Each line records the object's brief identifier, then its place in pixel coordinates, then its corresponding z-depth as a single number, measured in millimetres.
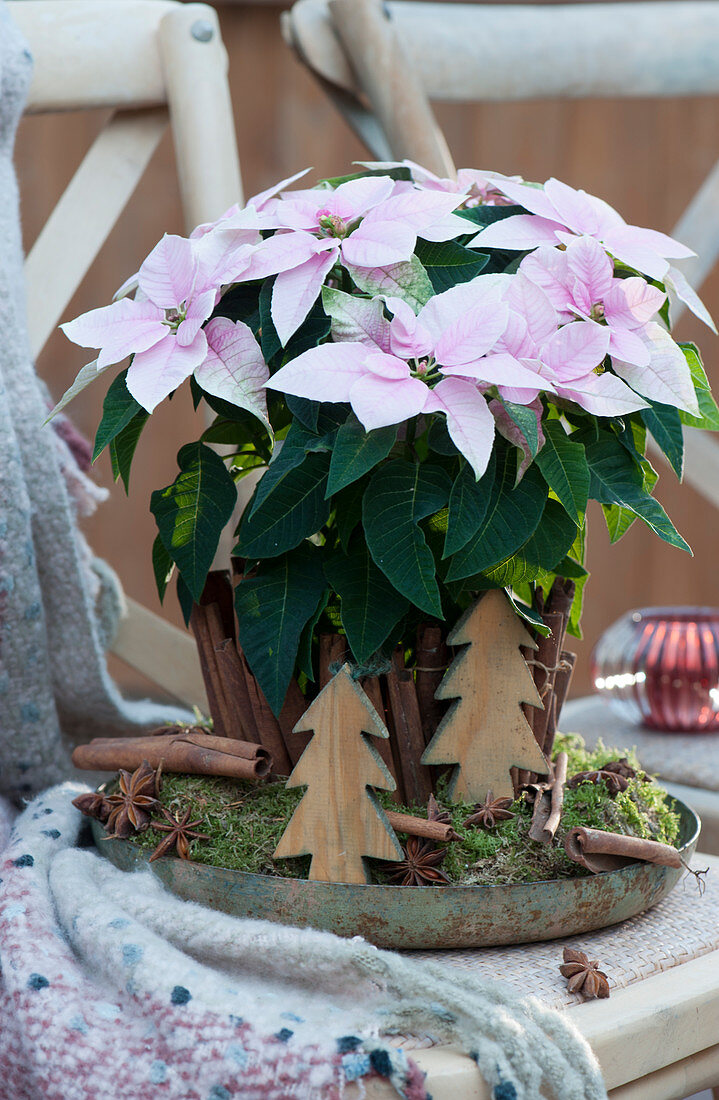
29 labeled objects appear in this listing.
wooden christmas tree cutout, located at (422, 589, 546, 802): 1631
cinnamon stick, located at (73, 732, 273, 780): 1650
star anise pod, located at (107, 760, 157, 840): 1649
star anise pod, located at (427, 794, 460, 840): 1617
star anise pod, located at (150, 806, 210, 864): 1623
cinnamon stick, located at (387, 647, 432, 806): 1638
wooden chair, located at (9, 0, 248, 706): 1950
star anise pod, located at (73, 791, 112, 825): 1679
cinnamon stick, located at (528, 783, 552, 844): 1605
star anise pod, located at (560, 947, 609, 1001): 1560
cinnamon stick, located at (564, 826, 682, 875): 1594
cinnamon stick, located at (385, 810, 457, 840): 1594
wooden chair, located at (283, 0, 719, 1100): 2100
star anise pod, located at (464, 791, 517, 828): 1618
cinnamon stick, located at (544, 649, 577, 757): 1717
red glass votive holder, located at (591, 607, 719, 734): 2195
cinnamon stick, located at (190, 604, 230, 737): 1706
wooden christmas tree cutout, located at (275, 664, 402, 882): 1588
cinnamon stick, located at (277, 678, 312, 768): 1663
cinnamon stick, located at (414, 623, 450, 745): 1646
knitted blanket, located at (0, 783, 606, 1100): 1504
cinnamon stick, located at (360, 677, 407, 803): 1633
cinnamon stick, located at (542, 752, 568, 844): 1603
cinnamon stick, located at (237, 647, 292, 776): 1673
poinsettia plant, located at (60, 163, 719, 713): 1557
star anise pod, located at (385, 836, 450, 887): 1588
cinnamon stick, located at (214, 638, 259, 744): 1684
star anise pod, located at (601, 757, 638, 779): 1713
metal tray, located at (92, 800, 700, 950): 1577
